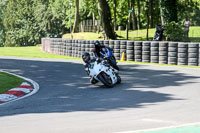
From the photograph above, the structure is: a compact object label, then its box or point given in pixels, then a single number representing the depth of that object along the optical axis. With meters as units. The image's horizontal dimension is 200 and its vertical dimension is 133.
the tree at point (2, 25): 108.44
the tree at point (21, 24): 85.94
